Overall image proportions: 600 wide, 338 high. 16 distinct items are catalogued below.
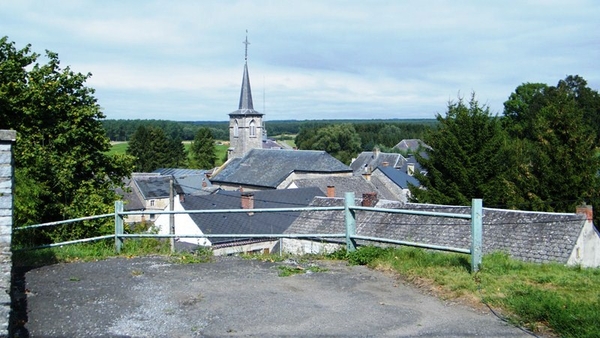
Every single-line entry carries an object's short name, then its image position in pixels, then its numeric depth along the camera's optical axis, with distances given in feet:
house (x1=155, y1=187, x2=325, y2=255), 91.97
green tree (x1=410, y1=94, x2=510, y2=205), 101.30
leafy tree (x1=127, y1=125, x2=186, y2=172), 315.99
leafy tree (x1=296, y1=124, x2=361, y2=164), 354.13
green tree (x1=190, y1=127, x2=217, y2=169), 342.40
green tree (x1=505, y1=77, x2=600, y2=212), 98.68
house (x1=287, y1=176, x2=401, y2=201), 176.81
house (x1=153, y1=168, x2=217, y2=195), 210.03
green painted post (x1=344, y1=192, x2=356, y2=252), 27.68
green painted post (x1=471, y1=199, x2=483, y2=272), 23.02
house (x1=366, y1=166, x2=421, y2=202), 204.03
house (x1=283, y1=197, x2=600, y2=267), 62.69
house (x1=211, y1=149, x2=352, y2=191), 202.18
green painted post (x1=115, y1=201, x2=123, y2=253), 31.73
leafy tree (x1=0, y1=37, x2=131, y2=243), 60.64
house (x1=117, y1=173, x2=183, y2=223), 207.31
